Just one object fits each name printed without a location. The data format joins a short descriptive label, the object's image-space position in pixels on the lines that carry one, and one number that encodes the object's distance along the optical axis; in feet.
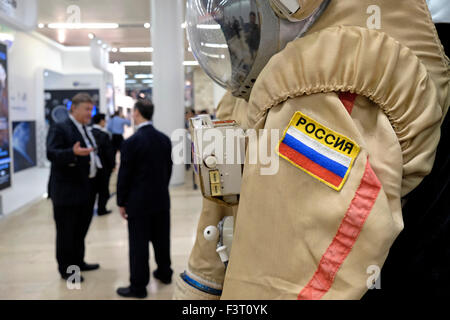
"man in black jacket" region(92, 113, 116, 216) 13.48
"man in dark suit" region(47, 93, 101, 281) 9.80
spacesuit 1.83
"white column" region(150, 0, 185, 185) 20.71
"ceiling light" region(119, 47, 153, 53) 19.08
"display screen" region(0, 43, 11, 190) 15.31
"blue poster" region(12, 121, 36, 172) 28.78
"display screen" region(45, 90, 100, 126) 32.87
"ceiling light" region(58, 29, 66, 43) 27.86
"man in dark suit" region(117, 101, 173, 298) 9.27
